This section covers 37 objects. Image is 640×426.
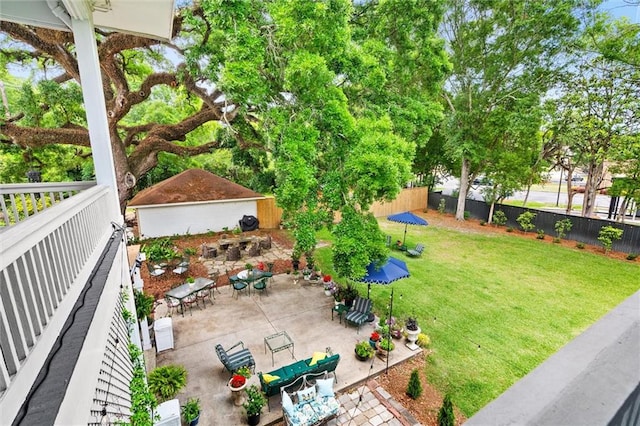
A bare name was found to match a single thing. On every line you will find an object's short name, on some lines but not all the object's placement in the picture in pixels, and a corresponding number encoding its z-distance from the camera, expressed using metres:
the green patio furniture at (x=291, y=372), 5.68
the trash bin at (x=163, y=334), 7.11
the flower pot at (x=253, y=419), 5.23
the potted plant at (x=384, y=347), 7.08
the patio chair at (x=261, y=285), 9.93
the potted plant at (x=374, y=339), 7.22
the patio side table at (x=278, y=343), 6.85
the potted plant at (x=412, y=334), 7.48
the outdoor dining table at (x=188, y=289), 8.48
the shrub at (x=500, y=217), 18.67
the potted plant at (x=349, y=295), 9.19
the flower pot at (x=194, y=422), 5.09
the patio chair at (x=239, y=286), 9.55
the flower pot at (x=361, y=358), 6.97
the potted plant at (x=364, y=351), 6.93
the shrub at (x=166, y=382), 5.50
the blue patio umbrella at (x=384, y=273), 7.98
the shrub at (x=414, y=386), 5.98
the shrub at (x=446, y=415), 5.03
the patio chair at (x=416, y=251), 13.97
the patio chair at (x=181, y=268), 11.01
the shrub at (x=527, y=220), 17.09
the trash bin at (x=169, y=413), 4.69
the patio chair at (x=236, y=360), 6.16
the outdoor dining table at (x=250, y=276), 9.93
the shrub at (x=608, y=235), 13.82
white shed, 15.84
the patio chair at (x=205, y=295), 9.41
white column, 4.14
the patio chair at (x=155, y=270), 10.88
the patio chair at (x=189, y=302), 9.16
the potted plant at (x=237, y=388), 5.72
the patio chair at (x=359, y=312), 7.96
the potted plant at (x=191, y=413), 5.06
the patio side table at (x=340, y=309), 8.45
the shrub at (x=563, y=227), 15.81
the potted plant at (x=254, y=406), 5.22
